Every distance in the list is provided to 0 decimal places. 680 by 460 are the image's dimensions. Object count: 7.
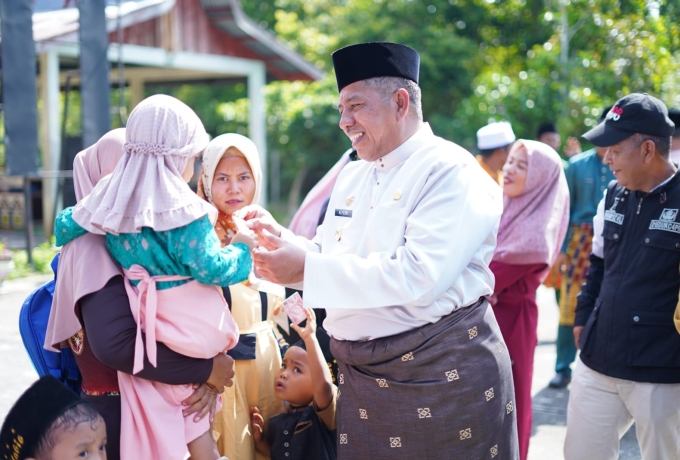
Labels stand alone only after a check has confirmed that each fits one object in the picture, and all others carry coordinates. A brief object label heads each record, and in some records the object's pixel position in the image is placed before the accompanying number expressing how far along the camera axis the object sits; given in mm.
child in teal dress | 2330
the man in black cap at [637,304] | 3104
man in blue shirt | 5930
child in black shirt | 2971
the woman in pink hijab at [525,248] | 3873
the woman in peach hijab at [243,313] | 2955
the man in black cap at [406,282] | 2354
